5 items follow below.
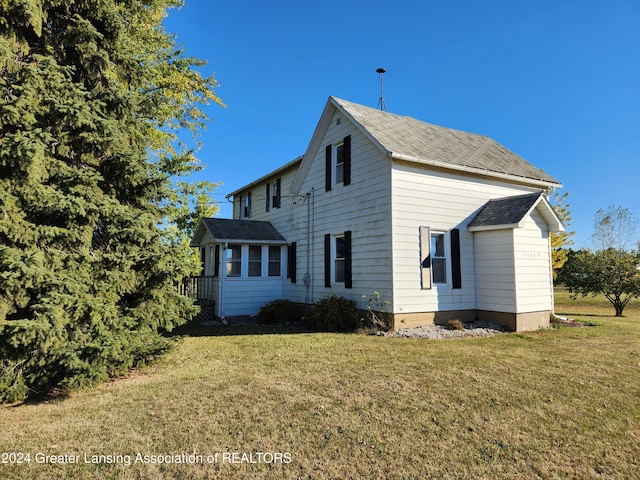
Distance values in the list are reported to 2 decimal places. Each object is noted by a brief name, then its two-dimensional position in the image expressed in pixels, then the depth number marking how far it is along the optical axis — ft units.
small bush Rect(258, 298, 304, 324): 43.57
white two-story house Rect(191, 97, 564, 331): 34.60
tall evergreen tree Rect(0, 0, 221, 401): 15.53
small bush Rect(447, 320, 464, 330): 33.81
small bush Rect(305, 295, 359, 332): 36.09
